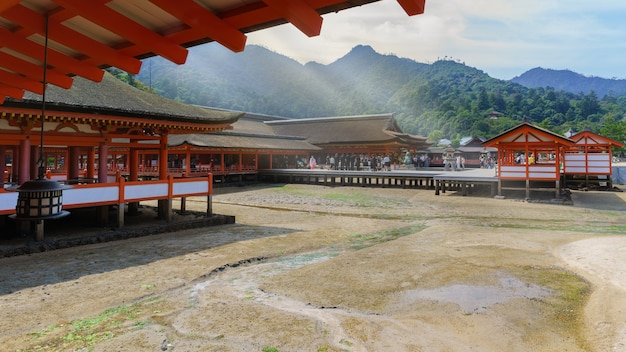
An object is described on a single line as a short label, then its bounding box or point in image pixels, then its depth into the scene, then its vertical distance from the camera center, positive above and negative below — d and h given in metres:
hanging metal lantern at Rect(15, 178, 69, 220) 3.84 -0.28
